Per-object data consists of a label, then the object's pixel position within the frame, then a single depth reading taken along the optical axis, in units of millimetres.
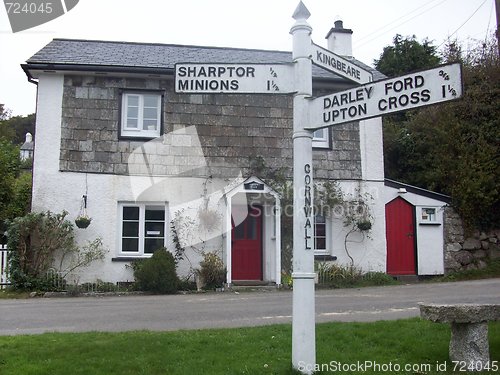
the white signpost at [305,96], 4652
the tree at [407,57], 26078
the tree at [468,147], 15505
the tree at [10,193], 17228
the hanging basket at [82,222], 13297
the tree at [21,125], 55906
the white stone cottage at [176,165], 13828
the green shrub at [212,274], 13398
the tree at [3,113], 47184
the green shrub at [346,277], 14039
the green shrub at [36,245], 12930
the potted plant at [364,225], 14812
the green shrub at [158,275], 12680
